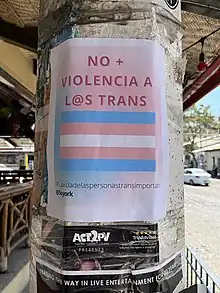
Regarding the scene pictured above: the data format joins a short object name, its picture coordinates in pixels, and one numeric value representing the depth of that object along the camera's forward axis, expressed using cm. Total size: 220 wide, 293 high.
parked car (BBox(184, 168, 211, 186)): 1964
